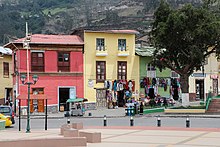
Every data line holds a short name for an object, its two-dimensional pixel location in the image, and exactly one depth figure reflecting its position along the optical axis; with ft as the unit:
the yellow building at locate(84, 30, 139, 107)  174.40
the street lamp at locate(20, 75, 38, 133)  91.16
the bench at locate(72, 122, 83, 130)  85.51
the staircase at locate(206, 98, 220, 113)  139.45
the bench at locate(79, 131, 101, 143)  69.26
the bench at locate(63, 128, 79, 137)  67.82
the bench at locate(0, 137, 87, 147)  58.90
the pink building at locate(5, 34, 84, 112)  166.50
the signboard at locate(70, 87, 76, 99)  171.83
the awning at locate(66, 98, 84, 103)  154.81
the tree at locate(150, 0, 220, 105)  140.67
